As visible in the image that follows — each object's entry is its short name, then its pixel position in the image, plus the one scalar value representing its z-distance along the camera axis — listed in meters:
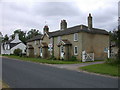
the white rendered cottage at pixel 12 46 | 43.27
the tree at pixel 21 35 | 61.60
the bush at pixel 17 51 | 35.81
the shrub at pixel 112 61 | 13.30
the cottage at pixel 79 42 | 20.15
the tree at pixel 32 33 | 63.26
